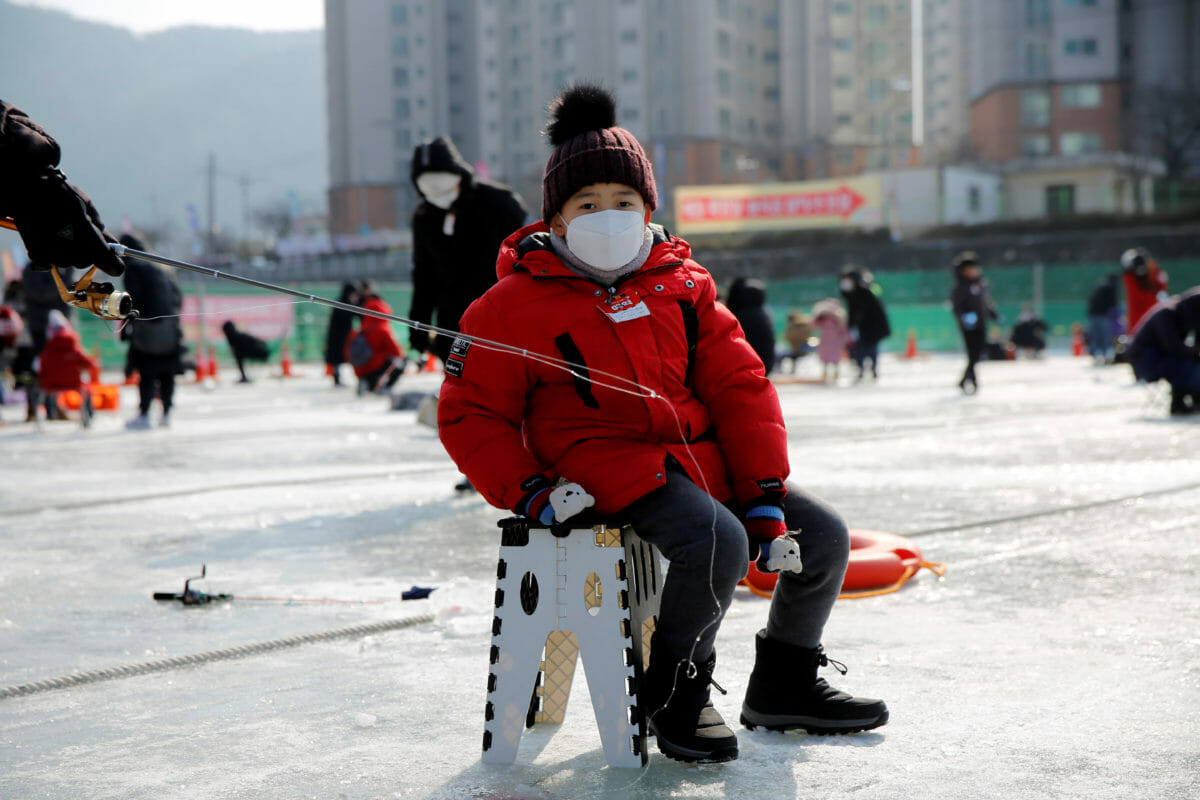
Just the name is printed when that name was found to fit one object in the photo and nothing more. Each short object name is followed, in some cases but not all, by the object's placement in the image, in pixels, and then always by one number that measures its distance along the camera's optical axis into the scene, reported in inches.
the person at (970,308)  587.2
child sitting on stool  103.1
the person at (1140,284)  586.9
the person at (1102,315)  867.4
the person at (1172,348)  407.5
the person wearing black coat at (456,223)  257.6
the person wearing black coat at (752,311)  524.2
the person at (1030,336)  992.9
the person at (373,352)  619.8
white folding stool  100.7
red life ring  165.2
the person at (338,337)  730.8
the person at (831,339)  729.6
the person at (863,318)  716.7
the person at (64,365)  486.6
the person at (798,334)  834.8
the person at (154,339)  447.5
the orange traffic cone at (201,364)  836.4
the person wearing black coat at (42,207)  106.0
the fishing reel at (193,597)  166.9
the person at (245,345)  565.1
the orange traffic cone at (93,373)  500.9
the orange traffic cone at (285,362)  878.4
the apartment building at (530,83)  3181.6
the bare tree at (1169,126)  2453.2
